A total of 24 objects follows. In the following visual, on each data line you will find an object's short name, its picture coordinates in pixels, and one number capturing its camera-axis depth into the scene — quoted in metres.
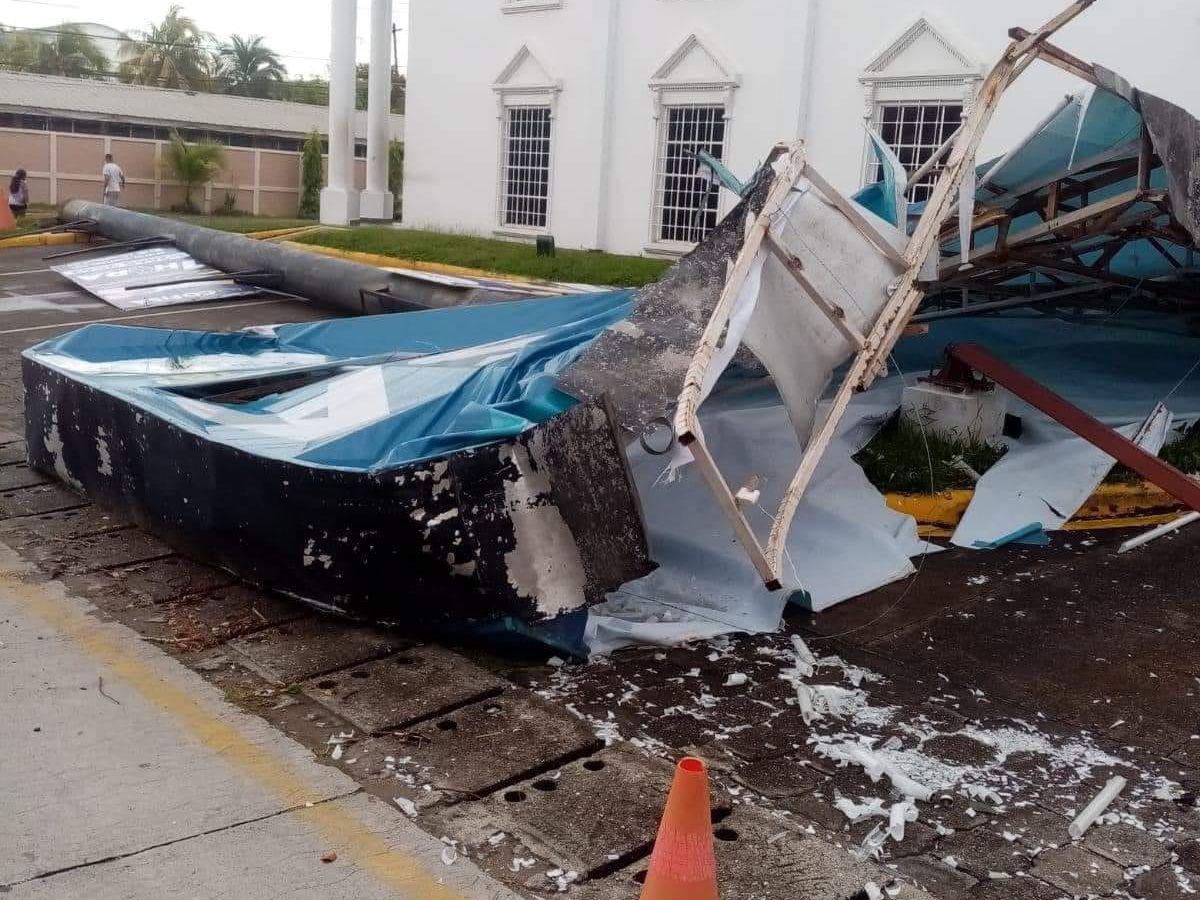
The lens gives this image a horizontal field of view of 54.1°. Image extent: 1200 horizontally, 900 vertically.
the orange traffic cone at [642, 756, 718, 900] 3.10
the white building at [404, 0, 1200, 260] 14.40
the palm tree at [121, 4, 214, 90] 52.41
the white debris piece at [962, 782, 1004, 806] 4.06
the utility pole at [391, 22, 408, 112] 59.41
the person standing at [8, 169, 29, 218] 25.03
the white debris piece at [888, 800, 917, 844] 3.78
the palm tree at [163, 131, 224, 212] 34.25
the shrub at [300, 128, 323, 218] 36.41
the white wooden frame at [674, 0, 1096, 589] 4.51
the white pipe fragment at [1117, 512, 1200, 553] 6.88
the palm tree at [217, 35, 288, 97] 63.50
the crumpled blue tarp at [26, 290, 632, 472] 5.21
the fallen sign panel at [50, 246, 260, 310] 14.47
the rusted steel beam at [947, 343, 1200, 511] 6.37
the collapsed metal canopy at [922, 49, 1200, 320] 5.97
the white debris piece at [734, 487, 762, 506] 4.36
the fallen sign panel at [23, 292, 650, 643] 4.71
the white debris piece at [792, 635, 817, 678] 5.05
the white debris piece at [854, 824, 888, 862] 3.66
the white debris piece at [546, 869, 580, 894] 3.43
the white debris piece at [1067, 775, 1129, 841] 3.88
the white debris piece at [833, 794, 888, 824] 3.89
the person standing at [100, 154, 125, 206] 26.84
